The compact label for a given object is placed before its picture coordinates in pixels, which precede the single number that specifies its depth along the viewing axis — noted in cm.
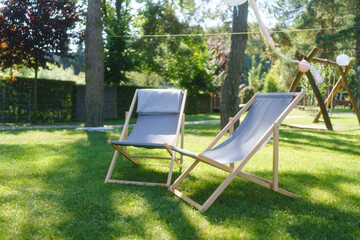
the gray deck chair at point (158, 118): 379
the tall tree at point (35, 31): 905
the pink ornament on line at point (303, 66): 675
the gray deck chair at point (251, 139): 276
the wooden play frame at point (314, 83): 813
